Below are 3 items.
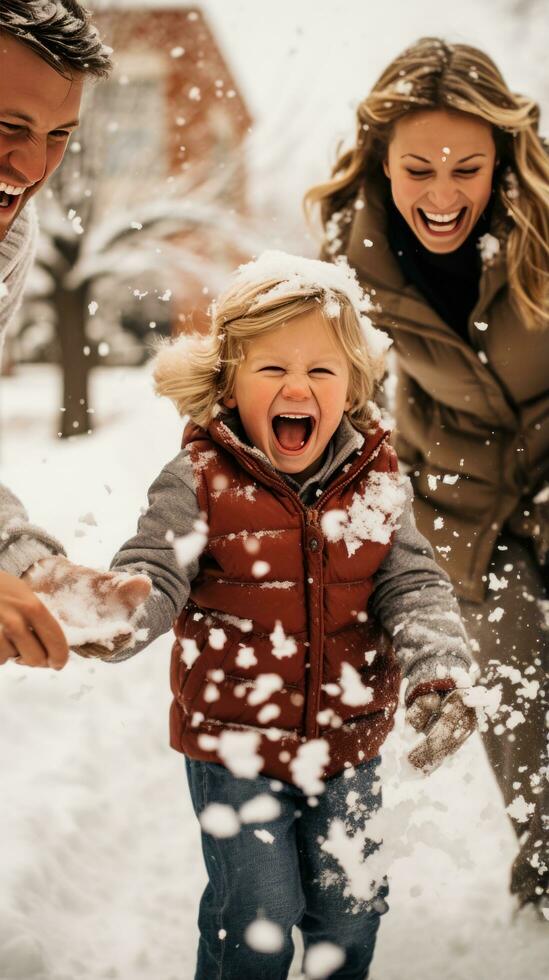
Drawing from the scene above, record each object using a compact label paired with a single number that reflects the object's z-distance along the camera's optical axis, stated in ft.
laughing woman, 7.63
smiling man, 5.77
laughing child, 5.87
